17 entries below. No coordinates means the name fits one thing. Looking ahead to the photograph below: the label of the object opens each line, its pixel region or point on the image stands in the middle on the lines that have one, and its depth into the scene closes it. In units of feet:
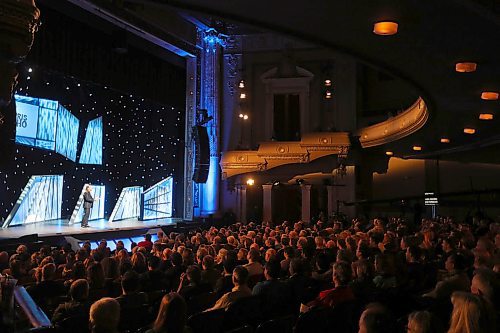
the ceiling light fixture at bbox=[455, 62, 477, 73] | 24.95
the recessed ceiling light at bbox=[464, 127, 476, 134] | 48.62
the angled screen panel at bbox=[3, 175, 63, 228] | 47.93
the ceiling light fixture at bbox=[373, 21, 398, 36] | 19.61
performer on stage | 53.36
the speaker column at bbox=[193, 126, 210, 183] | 66.85
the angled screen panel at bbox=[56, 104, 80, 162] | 52.01
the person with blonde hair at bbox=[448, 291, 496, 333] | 10.84
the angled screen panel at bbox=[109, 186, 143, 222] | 62.01
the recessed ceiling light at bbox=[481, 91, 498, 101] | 31.71
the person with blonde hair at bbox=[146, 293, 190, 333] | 12.24
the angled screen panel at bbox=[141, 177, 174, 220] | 67.41
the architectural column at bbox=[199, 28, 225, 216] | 75.41
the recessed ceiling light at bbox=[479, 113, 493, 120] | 39.64
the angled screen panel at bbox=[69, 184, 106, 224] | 55.31
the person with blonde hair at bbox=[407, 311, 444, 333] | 10.47
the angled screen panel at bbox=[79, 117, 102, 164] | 56.59
